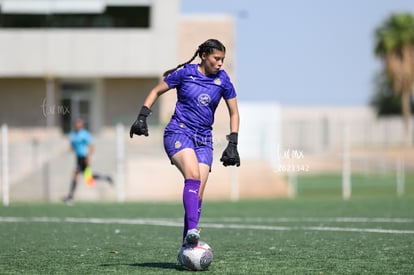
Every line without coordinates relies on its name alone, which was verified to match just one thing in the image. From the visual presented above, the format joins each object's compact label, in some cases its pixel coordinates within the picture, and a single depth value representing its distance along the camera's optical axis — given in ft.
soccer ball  58.13
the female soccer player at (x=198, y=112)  60.90
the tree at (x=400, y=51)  468.75
